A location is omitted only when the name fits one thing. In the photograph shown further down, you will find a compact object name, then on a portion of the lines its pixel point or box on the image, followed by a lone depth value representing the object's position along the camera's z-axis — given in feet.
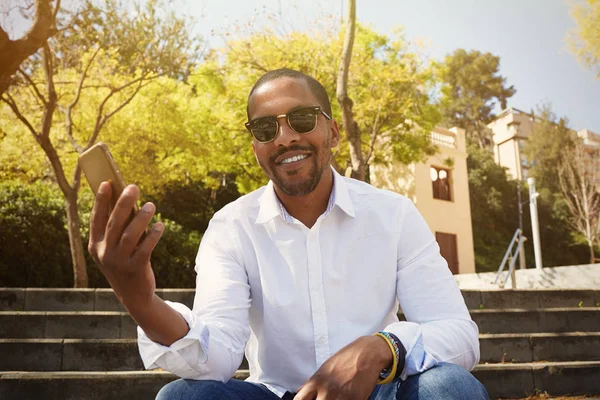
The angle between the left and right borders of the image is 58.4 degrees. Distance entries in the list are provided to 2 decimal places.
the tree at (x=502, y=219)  96.68
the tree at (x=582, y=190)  96.78
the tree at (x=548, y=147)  119.85
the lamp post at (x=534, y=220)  46.94
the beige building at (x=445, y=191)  74.89
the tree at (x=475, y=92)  142.51
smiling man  5.33
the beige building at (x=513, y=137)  141.18
